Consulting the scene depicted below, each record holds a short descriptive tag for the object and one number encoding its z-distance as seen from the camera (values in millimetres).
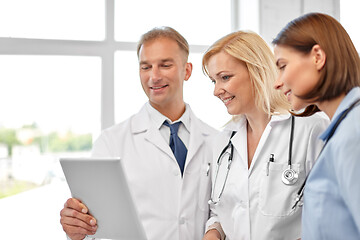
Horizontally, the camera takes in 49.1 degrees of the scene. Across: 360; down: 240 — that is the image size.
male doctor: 1797
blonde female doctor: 1587
